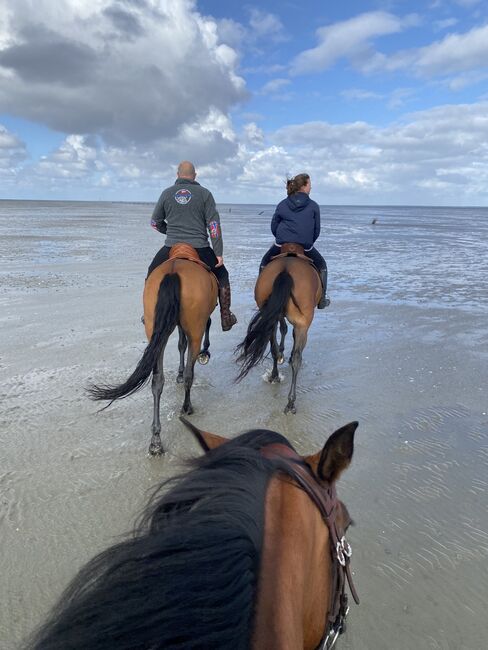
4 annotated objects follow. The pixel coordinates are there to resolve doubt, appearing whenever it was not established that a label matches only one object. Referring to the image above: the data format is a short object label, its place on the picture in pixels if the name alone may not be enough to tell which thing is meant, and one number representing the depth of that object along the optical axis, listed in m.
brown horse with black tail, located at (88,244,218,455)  4.61
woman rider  6.52
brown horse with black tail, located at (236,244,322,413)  5.62
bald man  5.54
